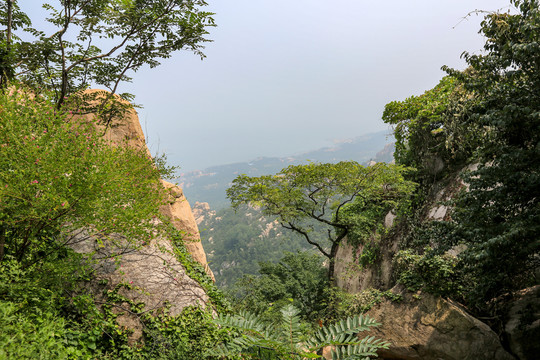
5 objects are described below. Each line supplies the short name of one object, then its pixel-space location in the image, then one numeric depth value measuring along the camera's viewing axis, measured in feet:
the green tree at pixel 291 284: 42.98
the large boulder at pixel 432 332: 19.47
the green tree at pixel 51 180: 10.82
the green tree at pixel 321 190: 35.96
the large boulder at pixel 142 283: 17.48
